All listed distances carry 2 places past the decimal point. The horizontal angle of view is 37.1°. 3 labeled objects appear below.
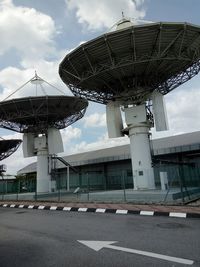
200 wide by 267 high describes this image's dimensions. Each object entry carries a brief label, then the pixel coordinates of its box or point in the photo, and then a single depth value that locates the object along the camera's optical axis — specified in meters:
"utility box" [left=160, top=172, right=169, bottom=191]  21.56
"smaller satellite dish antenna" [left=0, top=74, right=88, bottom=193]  28.64
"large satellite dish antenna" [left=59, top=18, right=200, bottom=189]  19.50
